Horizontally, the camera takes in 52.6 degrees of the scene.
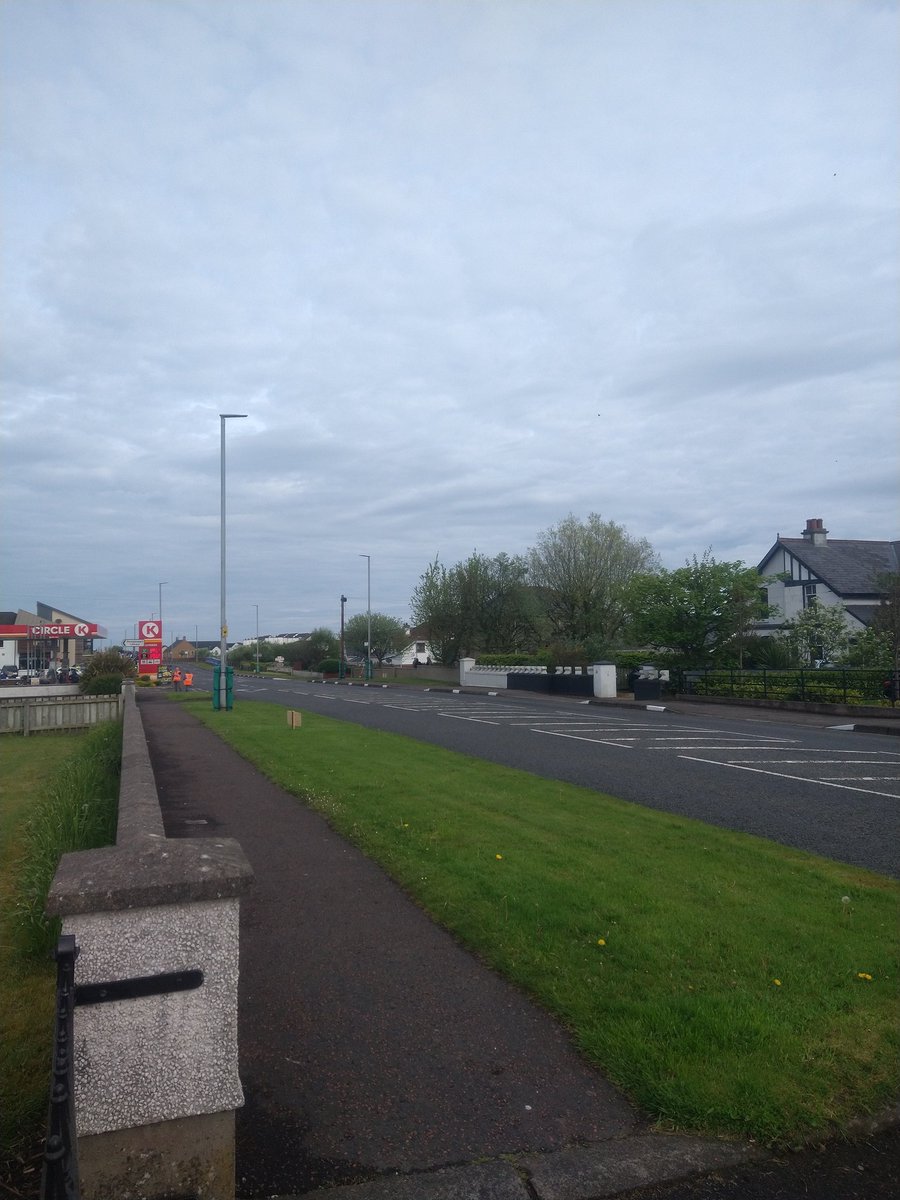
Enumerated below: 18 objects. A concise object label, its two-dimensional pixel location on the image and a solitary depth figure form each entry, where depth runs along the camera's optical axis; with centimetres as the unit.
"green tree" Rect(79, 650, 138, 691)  3588
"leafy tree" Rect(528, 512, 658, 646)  5309
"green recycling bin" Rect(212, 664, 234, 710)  2744
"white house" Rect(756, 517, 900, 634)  4703
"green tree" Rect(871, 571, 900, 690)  2914
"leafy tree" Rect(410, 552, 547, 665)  5759
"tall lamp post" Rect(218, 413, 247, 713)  2738
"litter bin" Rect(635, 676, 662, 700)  3541
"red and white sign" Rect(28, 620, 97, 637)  7519
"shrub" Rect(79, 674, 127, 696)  3312
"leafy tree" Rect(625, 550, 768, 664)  3450
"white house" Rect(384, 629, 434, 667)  10232
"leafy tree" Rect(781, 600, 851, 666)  3512
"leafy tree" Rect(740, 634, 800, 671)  3884
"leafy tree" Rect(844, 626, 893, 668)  3070
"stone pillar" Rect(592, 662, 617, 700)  3716
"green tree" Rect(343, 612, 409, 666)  8562
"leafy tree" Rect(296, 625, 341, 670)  9100
